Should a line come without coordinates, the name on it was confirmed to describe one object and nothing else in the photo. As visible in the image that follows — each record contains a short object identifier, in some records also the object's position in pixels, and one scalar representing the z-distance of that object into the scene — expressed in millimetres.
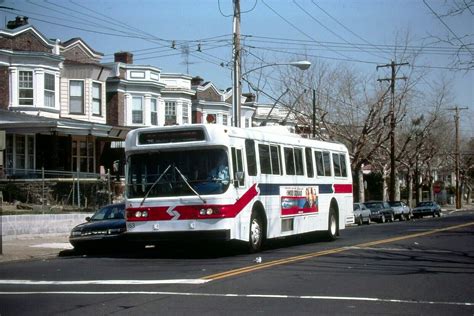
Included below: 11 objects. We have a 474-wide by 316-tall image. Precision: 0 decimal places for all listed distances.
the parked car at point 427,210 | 54406
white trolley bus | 14992
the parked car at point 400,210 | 49056
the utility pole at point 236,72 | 26328
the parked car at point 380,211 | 45750
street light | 26250
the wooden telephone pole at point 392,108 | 46047
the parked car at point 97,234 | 17938
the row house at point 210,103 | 49000
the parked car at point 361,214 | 41166
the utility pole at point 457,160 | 71188
